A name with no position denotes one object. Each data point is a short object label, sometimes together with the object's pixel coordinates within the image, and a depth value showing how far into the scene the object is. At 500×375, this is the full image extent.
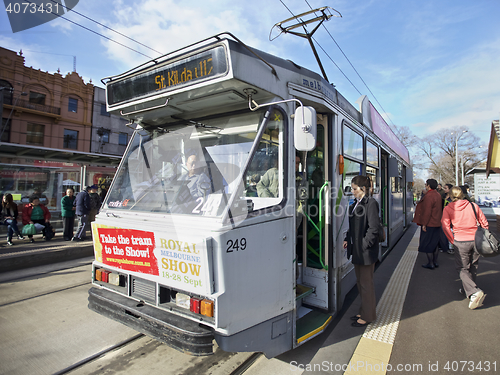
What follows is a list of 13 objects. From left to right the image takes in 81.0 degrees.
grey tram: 2.35
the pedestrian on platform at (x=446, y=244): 7.51
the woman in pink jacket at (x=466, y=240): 4.15
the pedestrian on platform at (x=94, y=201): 9.75
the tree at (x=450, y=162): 45.78
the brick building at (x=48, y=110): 23.08
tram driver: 2.71
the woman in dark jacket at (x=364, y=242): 3.45
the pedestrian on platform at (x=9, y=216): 8.29
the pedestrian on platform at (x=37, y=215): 8.80
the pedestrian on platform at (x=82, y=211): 8.81
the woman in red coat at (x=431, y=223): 6.08
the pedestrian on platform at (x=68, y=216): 9.22
